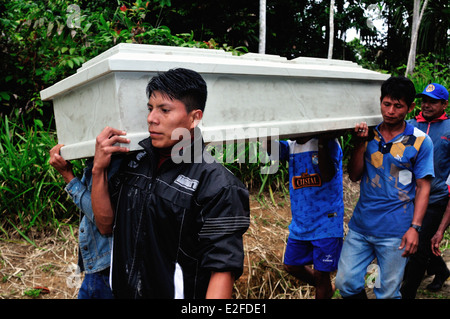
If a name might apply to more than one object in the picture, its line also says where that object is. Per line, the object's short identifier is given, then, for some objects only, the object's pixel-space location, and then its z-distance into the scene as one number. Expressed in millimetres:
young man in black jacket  1225
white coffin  1400
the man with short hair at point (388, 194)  2215
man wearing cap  2789
